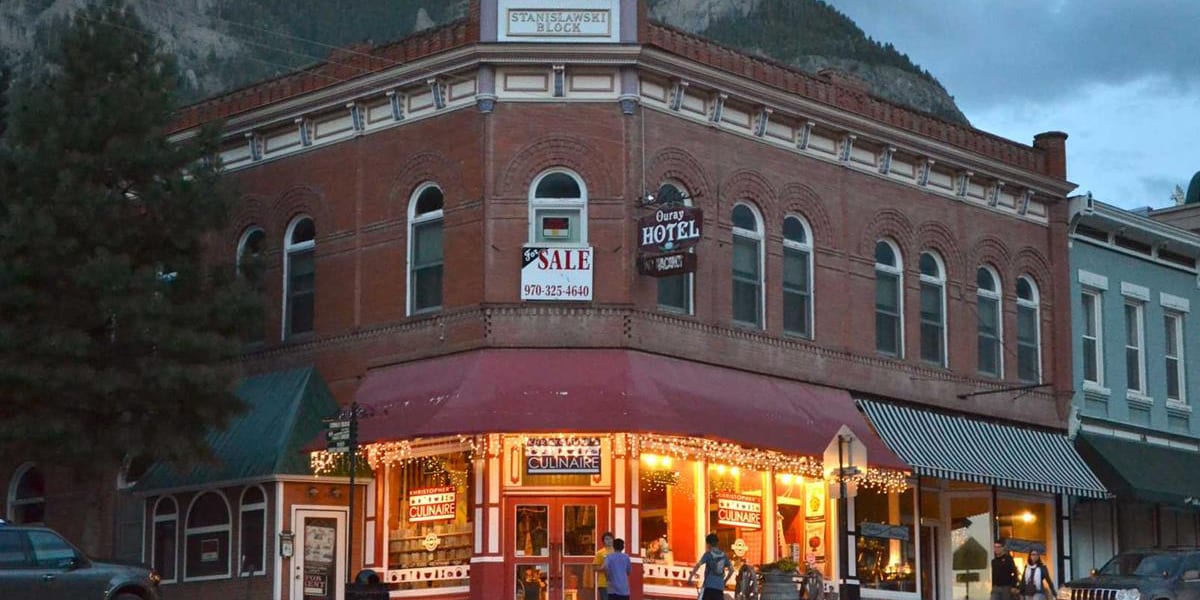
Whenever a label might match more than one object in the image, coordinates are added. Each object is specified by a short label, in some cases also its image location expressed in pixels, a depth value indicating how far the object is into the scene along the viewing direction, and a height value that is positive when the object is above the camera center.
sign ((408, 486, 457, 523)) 31.64 +1.06
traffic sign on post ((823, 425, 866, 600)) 25.00 +1.39
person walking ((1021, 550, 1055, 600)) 32.09 -0.24
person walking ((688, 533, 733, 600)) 27.62 -0.05
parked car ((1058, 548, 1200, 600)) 30.94 -0.20
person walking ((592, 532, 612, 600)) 28.96 +0.04
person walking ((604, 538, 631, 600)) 27.17 -0.09
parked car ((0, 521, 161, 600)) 23.95 -0.06
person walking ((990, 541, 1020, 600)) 32.47 -0.19
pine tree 29.72 +4.73
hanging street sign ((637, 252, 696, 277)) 30.34 +4.90
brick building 30.67 +4.39
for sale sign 30.84 +4.76
